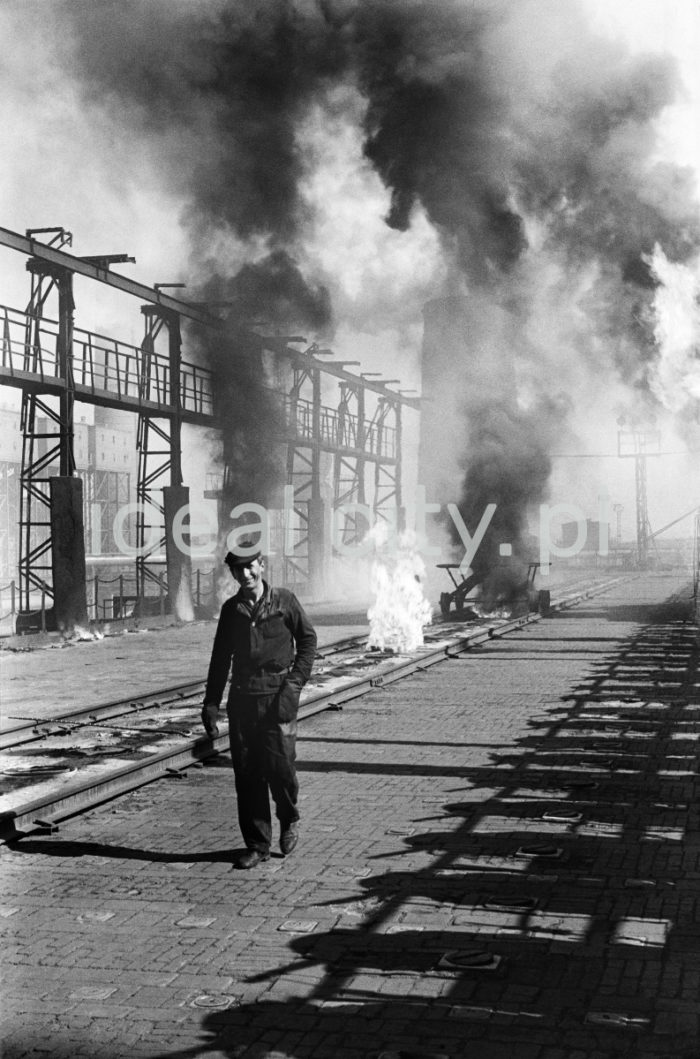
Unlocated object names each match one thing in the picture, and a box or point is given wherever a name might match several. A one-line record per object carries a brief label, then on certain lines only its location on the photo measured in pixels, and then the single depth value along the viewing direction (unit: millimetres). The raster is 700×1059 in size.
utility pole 65438
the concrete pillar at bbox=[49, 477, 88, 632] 24422
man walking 6605
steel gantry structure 24406
